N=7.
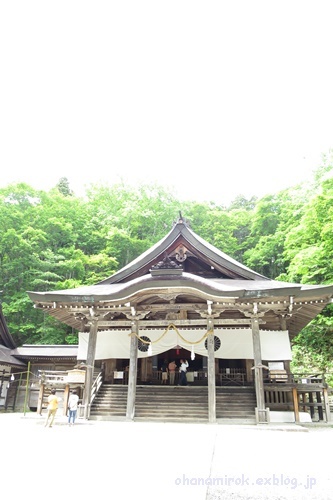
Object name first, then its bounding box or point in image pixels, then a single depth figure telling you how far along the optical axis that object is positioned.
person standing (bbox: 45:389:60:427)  8.84
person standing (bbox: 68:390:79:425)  9.09
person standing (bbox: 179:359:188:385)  13.07
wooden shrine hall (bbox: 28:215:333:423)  10.36
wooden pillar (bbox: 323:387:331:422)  10.79
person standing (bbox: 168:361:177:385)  13.77
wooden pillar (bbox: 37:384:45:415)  11.27
